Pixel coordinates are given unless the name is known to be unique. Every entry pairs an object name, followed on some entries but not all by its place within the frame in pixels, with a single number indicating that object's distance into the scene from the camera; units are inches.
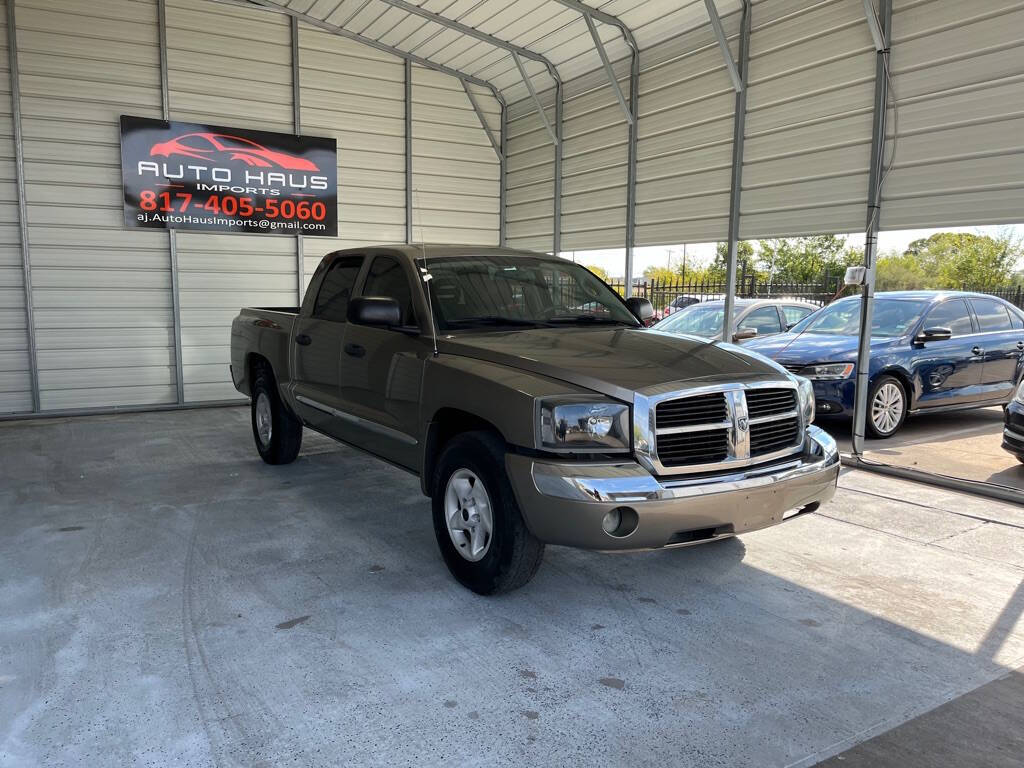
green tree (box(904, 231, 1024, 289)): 932.6
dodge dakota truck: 133.1
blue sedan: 307.7
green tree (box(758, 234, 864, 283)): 1397.6
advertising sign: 401.7
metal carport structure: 258.4
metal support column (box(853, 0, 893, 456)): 260.4
